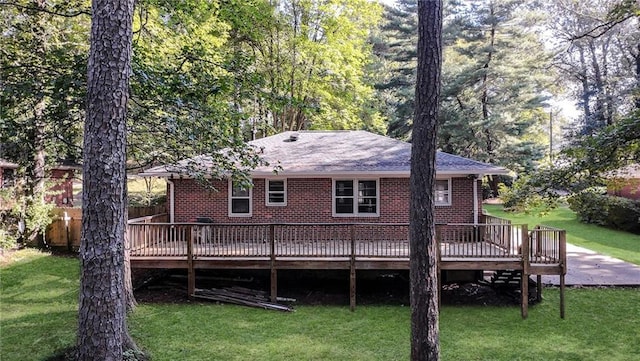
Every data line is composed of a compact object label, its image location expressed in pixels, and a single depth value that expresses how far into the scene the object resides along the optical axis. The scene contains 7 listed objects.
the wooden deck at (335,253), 10.46
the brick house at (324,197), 13.77
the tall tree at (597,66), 27.75
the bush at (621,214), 21.98
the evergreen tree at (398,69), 28.85
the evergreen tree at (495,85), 28.11
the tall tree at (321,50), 24.36
